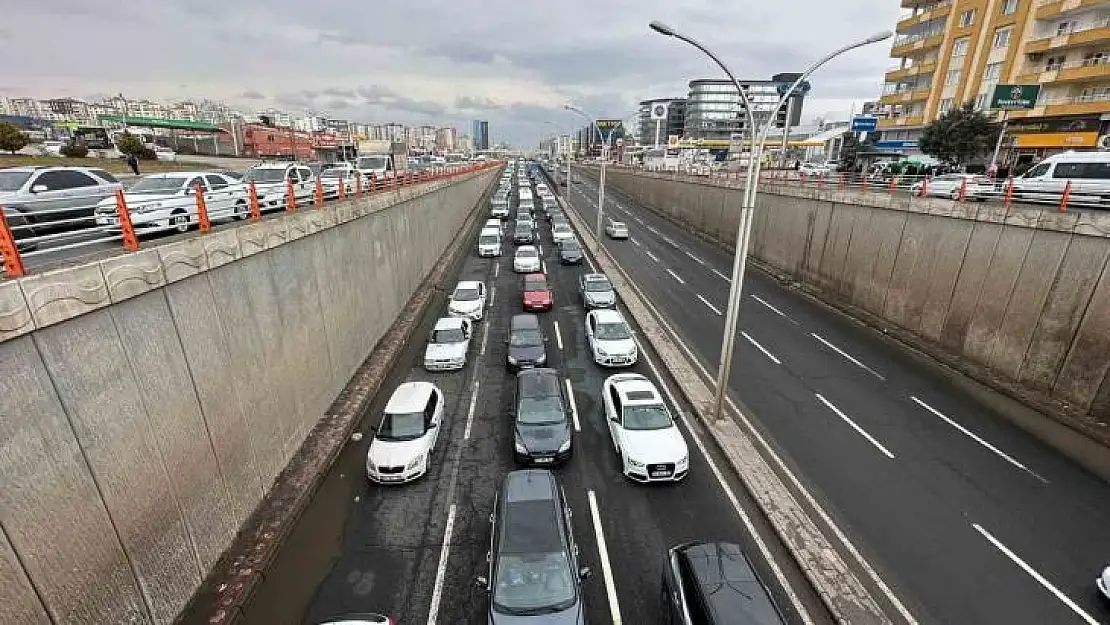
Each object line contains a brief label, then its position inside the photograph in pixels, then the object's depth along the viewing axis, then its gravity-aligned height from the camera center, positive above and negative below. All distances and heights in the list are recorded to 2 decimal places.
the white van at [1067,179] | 16.22 -1.03
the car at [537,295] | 22.69 -6.94
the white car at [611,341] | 17.14 -6.91
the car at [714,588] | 6.91 -6.54
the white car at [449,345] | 17.00 -7.06
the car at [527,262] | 29.67 -6.95
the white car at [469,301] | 21.25 -6.81
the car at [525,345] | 16.67 -6.94
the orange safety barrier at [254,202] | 11.25 -1.28
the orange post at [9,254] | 5.78 -1.30
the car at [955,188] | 18.27 -1.52
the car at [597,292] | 22.70 -6.82
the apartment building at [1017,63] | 36.00 +7.24
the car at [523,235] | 37.88 -6.80
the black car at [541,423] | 11.86 -6.99
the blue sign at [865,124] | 46.78 +2.42
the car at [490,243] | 34.50 -6.84
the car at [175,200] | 9.28 -1.18
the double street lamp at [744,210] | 10.85 -1.50
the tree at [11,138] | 36.72 +0.62
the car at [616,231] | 40.50 -6.89
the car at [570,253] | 32.00 -6.94
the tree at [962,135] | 37.34 +1.10
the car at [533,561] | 7.44 -6.75
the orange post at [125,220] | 7.57 -1.13
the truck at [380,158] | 34.16 -0.85
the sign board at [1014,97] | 34.47 +3.70
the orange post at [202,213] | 9.38 -1.28
